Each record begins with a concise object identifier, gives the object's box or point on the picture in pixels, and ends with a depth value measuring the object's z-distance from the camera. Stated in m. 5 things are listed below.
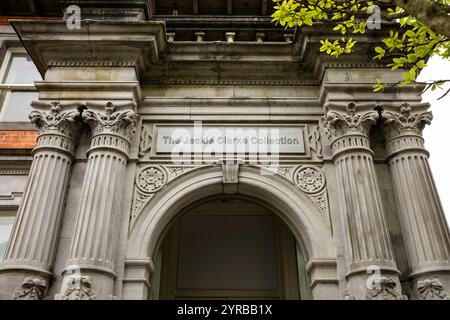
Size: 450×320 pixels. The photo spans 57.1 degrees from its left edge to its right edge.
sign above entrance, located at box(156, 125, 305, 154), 6.83
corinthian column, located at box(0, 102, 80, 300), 5.52
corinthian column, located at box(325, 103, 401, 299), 5.49
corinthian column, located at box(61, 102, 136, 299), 5.46
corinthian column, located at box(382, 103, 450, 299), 5.51
